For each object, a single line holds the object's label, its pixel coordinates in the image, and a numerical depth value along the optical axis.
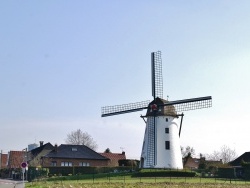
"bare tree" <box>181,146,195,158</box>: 98.12
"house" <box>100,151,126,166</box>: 99.76
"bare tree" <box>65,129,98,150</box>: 119.56
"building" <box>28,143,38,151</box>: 113.24
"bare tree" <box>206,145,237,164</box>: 115.19
